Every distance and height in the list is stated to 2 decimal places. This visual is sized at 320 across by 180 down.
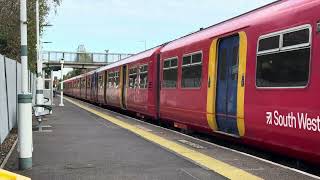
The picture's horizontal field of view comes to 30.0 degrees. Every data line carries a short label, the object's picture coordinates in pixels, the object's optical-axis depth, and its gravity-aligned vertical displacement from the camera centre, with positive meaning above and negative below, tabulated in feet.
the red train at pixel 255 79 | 30.48 -0.06
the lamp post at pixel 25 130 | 32.07 -2.87
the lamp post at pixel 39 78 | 84.58 -0.16
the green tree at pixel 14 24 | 87.56 +8.36
